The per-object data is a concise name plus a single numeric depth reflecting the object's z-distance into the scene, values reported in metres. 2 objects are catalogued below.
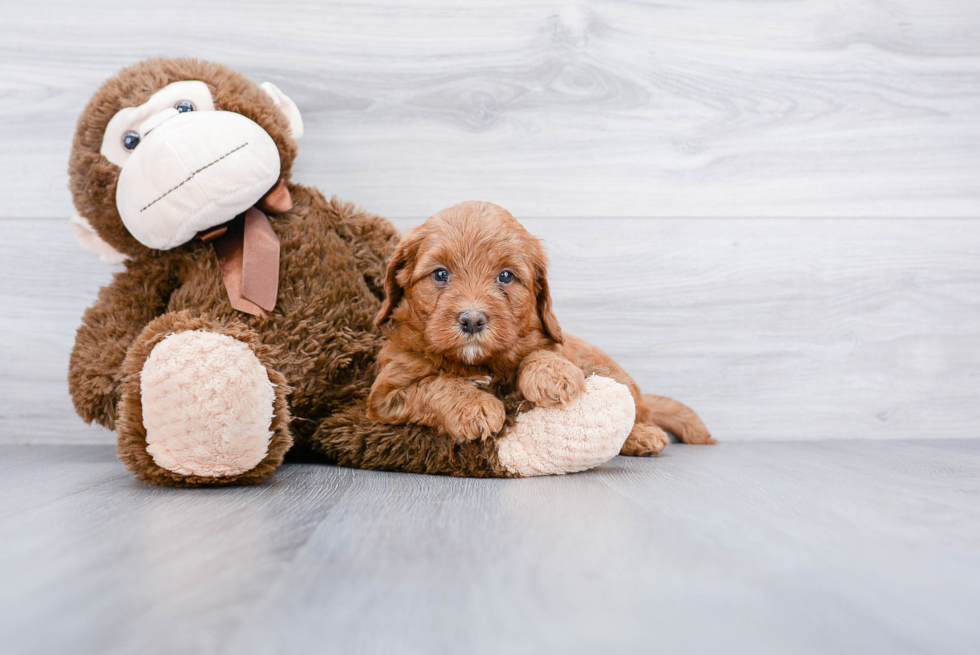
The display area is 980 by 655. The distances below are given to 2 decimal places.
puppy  1.08
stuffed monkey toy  1.05
